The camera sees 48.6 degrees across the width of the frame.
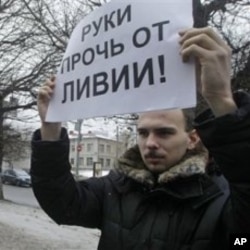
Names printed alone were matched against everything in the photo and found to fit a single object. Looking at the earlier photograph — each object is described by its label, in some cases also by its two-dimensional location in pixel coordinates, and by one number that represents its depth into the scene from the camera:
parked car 20.95
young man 0.88
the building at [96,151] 35.74
